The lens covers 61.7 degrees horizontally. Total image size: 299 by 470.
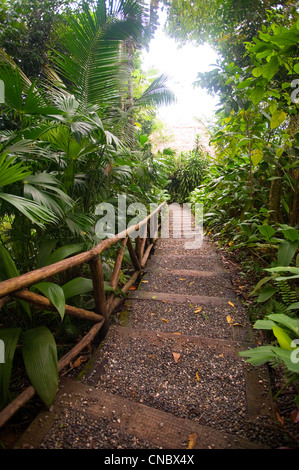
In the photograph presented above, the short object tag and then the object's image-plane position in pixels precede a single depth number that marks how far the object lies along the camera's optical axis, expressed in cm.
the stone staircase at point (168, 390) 91
